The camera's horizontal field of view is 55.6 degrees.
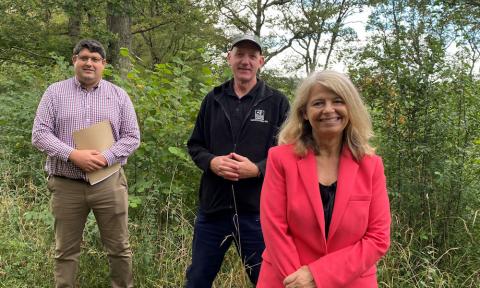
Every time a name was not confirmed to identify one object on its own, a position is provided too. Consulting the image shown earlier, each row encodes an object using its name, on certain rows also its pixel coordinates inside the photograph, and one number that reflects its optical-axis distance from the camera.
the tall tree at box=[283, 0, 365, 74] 25.78
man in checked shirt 3.57
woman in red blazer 2.04
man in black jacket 3.00
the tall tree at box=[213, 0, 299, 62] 24.98
